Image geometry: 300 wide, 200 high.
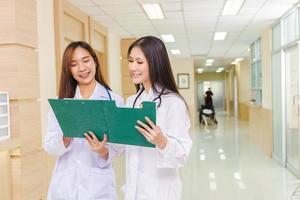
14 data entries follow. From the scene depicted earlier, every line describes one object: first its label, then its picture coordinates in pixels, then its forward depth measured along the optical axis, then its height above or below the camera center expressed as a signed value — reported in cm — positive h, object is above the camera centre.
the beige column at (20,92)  321 +0
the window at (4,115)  315 -19
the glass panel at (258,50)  1013 +108
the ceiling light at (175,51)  1292 +140
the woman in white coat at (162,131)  165 -20
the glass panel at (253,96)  1098 -26
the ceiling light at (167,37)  937 +141
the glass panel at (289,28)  651 +111
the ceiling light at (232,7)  599 +142
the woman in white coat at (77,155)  195 -35
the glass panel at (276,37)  763 +110
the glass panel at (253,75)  1092 +39
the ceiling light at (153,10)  609 +142
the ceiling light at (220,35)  926 +142
